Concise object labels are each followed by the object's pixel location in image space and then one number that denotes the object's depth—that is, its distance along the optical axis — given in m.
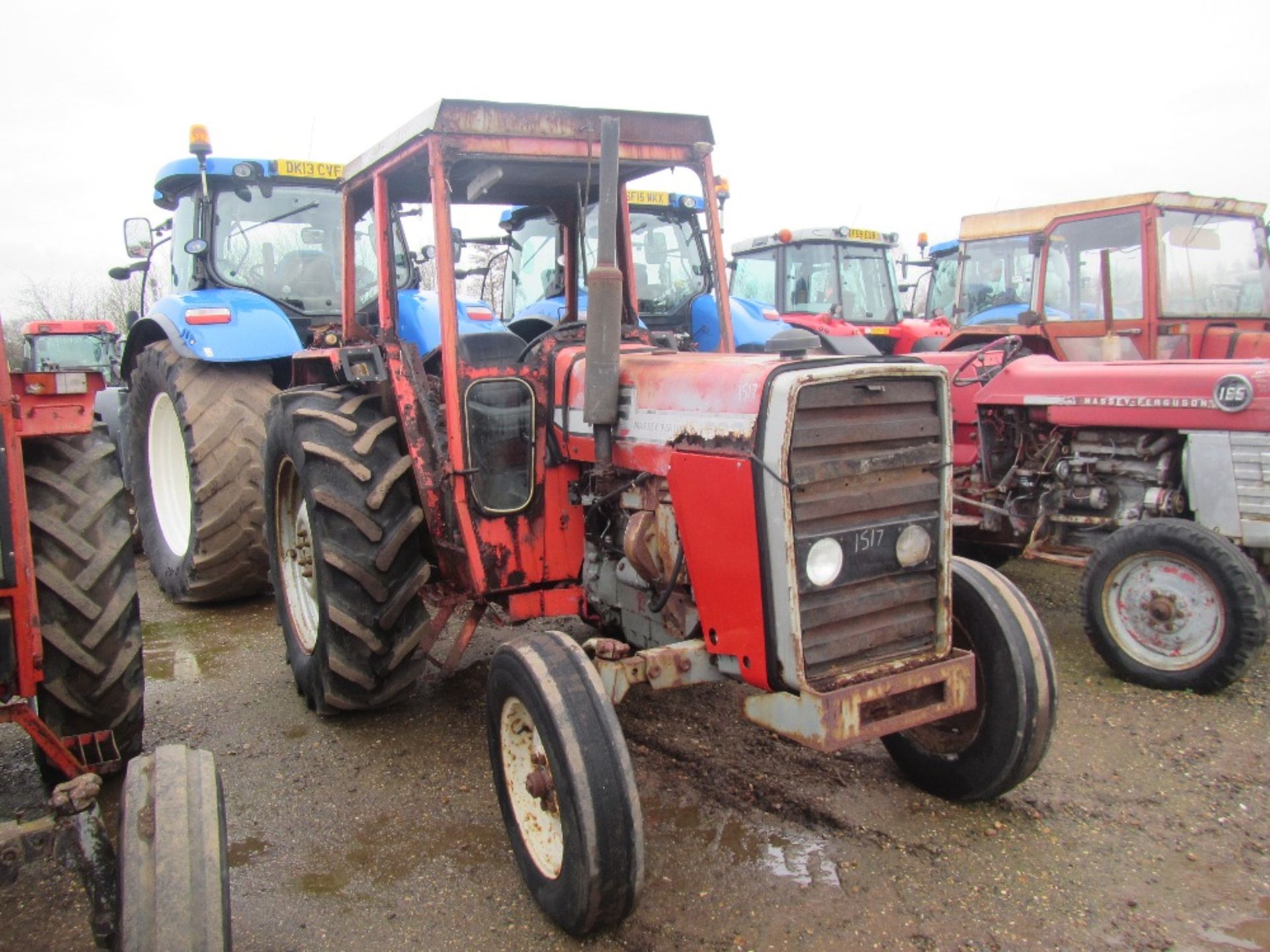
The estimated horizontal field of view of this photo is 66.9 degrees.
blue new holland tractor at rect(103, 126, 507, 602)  5.20
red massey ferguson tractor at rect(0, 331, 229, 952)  1.84
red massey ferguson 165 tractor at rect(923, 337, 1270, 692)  4.21
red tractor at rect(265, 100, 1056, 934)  2.55
